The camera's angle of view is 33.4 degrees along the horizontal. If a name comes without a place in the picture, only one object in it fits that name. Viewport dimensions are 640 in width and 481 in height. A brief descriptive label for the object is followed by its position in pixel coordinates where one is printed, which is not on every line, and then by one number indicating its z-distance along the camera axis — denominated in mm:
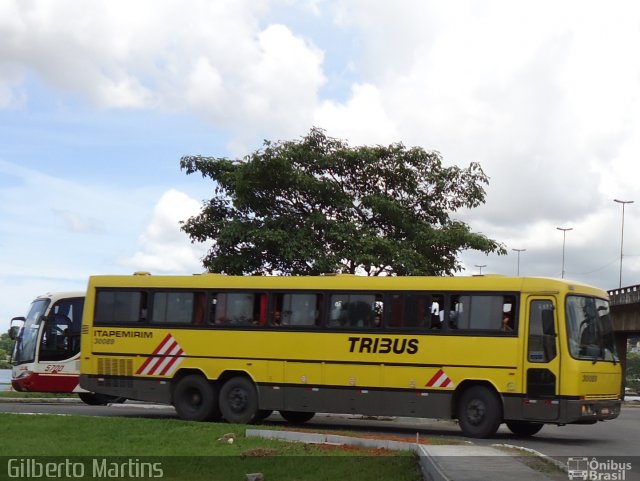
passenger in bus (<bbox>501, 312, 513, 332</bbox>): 20922
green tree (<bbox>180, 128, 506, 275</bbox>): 37281
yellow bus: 20656
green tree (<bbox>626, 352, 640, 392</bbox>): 156825
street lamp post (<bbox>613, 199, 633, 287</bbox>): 80031
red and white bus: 29891
